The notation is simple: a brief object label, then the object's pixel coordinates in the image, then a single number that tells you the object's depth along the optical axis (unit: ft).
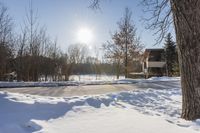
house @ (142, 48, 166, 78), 75.41
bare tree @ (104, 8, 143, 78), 45.78
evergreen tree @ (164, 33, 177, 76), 64.98
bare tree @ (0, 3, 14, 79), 33.74
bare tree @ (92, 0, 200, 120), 8.65
